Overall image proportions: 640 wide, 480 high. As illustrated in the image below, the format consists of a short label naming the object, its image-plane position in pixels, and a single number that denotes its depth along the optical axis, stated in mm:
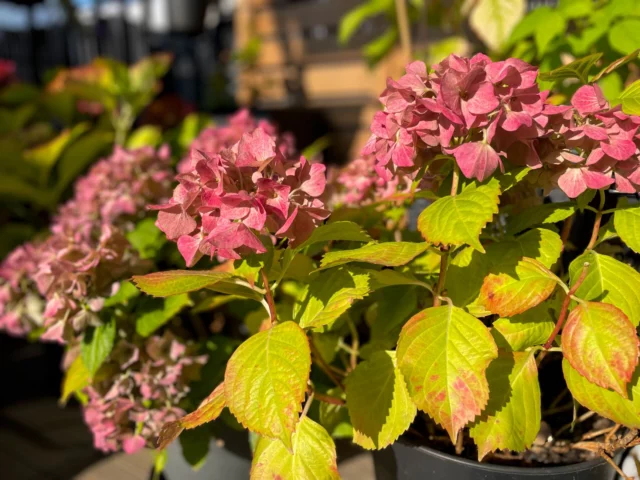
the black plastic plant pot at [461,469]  552
